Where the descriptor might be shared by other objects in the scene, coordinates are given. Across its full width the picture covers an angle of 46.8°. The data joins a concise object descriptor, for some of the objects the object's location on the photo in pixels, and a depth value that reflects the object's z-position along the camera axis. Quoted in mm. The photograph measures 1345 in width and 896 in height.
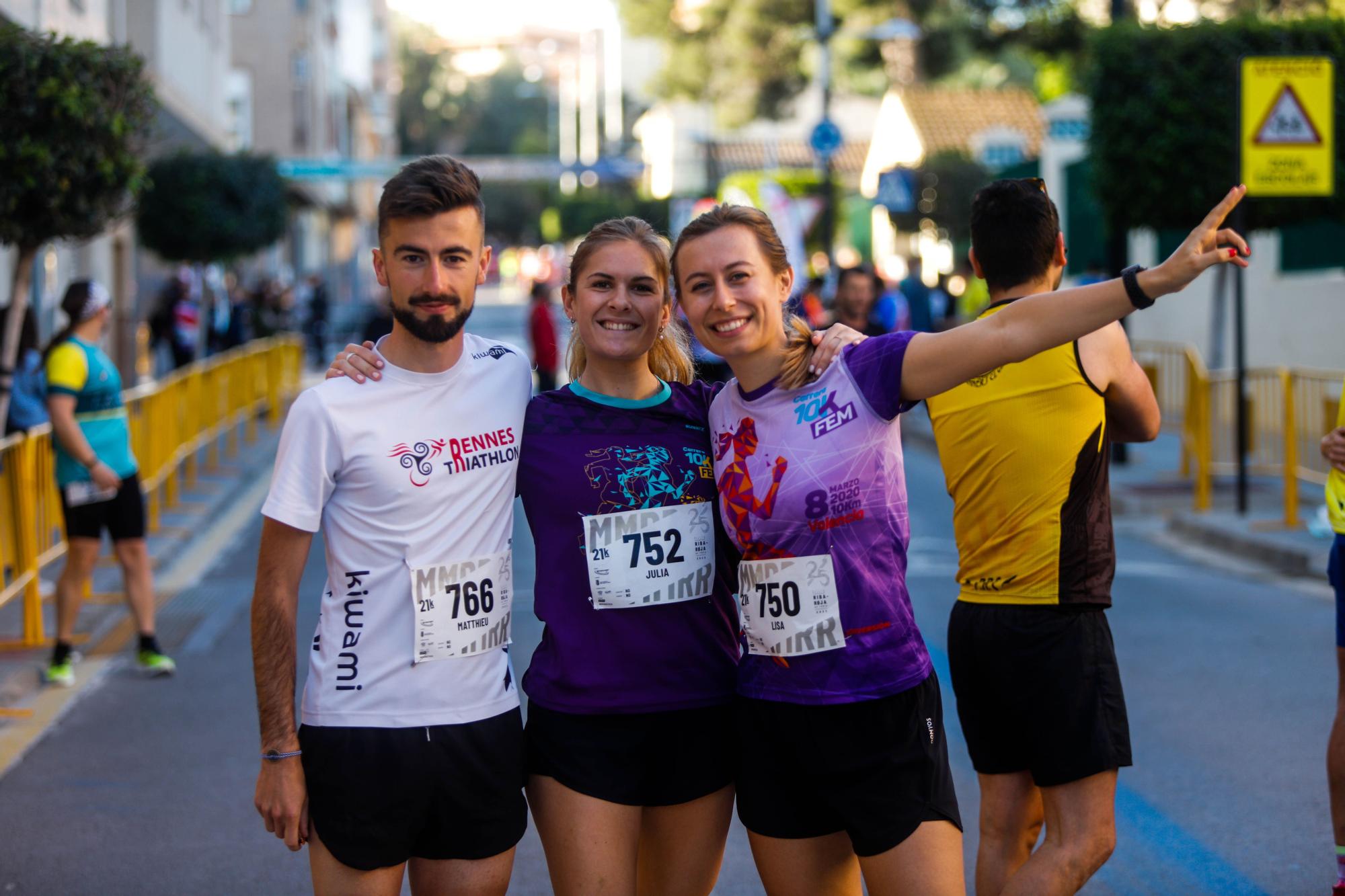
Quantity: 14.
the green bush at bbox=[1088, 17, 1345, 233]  13781
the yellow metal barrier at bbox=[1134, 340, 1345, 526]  11867
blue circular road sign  26453
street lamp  26562
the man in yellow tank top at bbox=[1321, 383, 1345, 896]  4430
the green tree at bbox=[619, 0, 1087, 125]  27594
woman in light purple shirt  3305
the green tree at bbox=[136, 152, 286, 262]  20344
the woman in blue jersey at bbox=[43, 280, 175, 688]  7953
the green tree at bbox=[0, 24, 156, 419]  8469
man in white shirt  3199
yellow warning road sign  11594
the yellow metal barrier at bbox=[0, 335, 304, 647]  8469
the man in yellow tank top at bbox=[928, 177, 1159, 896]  3709
